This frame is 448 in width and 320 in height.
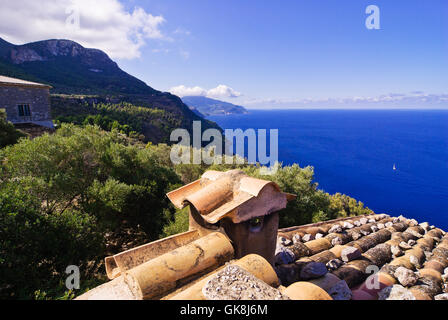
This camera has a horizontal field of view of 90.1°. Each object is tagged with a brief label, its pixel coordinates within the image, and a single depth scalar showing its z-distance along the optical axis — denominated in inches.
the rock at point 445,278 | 214.9
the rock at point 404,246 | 275.9
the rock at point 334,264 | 217.1
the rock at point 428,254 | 267.4
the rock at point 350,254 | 231.3
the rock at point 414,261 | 238.8
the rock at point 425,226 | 361.1
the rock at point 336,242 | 275.3
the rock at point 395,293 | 168.2
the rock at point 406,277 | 193.5
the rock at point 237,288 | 89.7
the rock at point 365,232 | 314.2
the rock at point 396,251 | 260.8
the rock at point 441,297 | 179.0
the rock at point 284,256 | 216.2
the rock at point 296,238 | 268.9
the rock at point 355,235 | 300.6
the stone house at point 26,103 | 954.7
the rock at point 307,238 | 279.7
